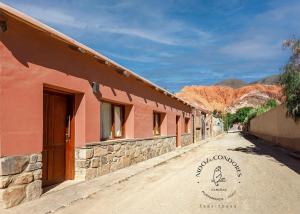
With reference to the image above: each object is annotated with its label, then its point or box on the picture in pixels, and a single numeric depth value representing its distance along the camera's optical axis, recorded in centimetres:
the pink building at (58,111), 666
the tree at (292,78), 1502
